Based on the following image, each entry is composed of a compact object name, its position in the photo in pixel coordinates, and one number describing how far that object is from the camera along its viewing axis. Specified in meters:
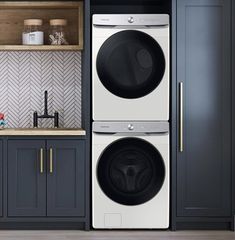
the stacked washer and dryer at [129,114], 4.46
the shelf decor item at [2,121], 4.75
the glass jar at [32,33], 4.77
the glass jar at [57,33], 4.83
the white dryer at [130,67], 4.46
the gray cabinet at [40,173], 4.46
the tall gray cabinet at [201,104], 4.46
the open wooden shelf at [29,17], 5.00
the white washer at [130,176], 4.47
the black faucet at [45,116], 4.89
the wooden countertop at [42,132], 4.43
